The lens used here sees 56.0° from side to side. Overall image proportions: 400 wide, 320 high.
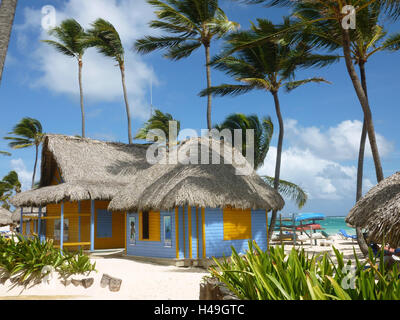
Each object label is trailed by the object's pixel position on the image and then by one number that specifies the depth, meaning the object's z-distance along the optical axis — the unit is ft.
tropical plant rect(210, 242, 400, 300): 10.88
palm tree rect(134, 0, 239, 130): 59.41
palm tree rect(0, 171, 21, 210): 163.63
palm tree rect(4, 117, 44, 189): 131.34
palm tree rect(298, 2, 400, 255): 41.27
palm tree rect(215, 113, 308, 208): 62.13
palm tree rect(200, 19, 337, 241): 51.61
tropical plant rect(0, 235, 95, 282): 30.40
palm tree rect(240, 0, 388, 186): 36.47
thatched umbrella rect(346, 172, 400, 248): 26.02
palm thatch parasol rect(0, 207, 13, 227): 81.56
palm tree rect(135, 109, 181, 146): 89.20
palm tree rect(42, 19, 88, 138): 90.79
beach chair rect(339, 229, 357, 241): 74.73
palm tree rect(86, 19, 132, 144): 84.74
